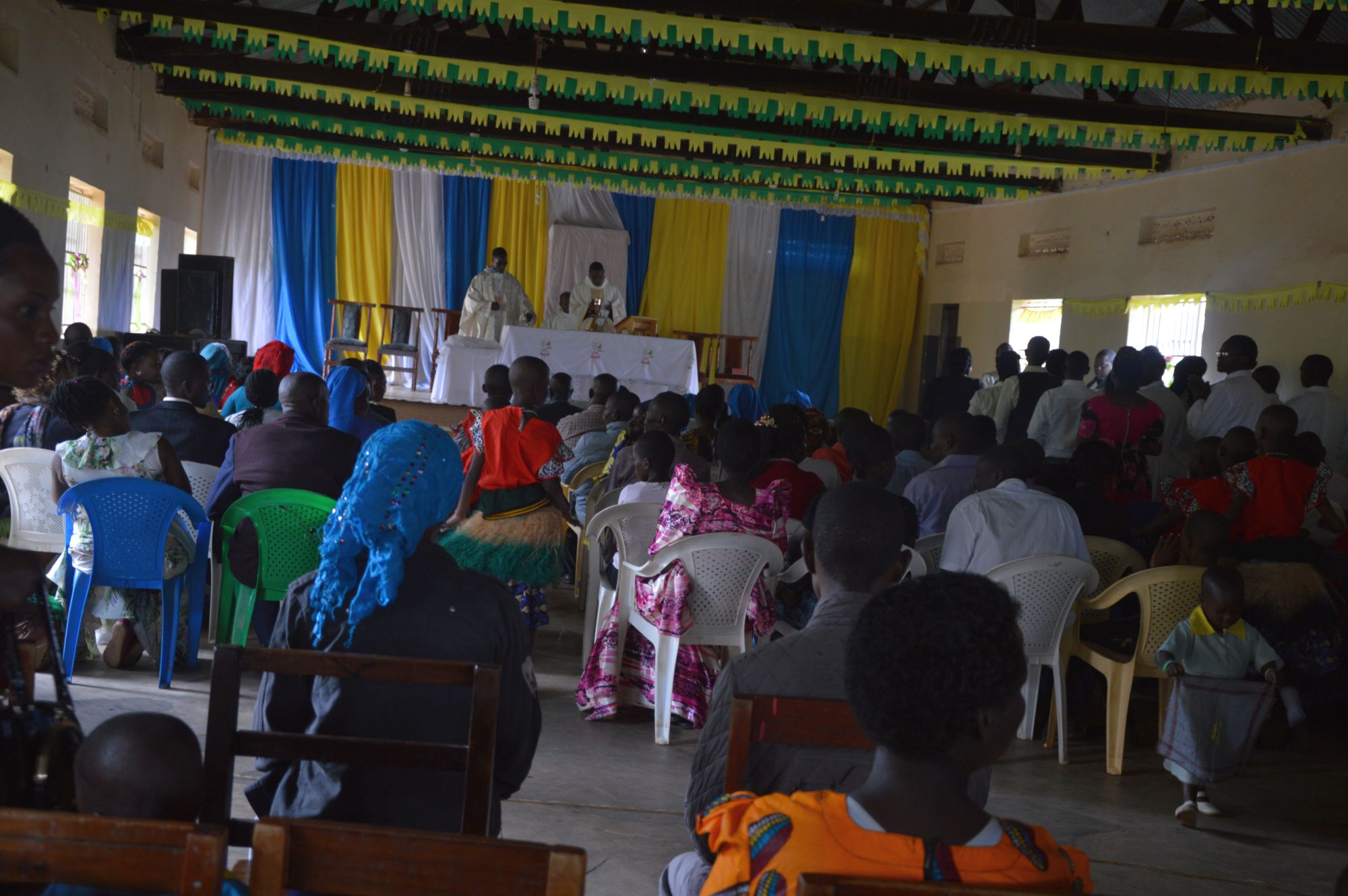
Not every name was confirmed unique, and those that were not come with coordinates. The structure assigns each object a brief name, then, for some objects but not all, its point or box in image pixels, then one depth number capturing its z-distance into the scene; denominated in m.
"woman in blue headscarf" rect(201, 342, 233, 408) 6.96
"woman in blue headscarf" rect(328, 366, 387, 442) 5.58
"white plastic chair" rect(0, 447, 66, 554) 4.11
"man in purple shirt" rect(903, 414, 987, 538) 4.76
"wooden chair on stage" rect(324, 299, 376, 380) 12.24
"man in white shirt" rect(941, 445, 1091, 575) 4.04
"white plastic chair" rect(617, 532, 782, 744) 3.86
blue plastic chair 3.84
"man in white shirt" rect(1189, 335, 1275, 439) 6.71
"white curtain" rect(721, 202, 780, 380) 15.62
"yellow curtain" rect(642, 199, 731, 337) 15.41
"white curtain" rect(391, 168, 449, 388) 14.73
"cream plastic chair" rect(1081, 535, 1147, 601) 4.50
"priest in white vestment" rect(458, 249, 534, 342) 12.64
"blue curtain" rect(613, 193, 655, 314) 15.24
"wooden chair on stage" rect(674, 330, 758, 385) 13.64
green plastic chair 3.90
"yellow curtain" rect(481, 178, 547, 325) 14.90
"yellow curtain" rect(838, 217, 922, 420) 15.94
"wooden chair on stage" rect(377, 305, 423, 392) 12.70
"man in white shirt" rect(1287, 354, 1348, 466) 6.84
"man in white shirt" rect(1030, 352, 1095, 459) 6.73
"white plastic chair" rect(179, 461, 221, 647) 4.45
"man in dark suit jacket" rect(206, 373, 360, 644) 4.03
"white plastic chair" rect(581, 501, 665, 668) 4.22
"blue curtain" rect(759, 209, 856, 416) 15.78
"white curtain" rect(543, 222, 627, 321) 14.92
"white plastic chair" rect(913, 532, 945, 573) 4.56
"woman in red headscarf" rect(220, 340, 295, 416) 6.43
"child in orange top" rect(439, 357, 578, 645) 4.36
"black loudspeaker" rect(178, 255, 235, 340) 11.08
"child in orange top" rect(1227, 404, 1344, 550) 4.63
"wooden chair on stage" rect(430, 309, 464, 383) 13.80
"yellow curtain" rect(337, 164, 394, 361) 14.61
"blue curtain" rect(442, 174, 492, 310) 14.80
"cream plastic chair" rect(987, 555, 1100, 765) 3.95
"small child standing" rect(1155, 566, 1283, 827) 3.71
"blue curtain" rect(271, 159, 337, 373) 14.50
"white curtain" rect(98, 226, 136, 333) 9.61
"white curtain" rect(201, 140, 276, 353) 14.16
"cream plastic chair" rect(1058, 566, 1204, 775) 4.00
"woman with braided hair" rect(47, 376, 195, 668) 3.93
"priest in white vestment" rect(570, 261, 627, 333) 12.82
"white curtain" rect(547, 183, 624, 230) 15.03
